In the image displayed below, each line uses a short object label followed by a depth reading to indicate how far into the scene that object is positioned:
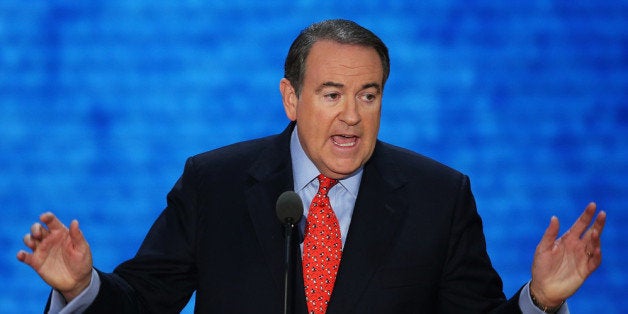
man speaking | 9.28
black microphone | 9.00
